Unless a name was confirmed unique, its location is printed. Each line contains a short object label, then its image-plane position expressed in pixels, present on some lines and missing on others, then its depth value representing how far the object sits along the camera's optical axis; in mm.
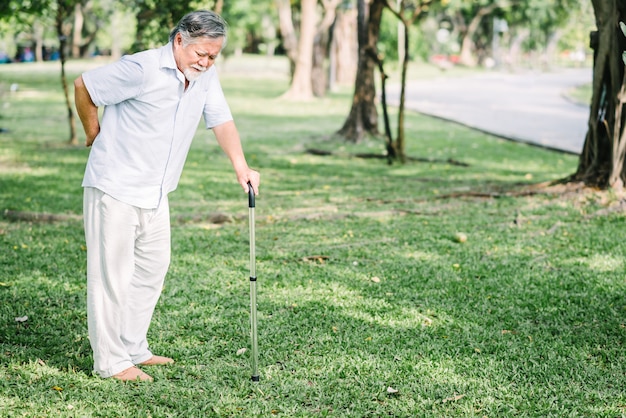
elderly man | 3971
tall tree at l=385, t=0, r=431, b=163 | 12156
